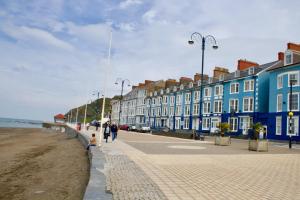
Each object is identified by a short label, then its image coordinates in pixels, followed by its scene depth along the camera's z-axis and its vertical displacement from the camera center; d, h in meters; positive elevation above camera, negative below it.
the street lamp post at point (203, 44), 30.53 +8.50
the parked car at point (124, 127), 68.56 -0.55
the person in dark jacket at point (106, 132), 24.53 -0.64
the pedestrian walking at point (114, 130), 26.24 -0.53
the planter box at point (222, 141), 26.38 -1.00
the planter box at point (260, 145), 21.88 -1.00
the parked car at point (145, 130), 60.66 -0.82
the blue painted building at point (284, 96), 38.88 +4.69
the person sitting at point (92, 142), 19.62 -1.19
